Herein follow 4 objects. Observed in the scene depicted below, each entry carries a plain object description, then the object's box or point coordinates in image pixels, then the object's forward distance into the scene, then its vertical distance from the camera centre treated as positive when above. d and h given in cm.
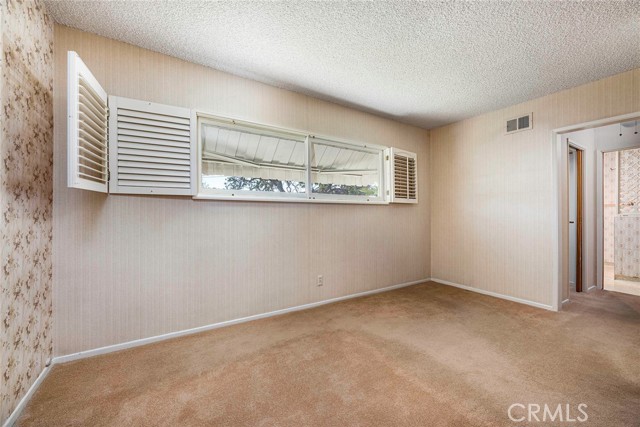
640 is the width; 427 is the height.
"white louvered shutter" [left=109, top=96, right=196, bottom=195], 217 +56
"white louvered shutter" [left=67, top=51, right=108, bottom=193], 160 +57
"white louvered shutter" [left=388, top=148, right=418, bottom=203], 390 +59
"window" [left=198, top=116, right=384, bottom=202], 266 +57
